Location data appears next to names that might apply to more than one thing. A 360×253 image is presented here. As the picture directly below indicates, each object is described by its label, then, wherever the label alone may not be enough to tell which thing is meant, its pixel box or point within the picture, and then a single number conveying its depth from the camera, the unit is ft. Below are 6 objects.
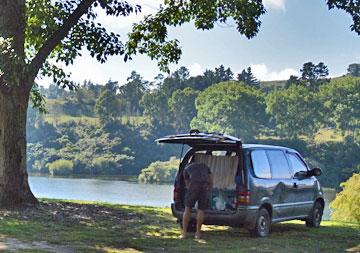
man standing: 36.47
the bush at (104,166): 359.87
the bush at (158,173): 316.60
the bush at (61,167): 355.77
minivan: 37.06
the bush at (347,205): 122.31
